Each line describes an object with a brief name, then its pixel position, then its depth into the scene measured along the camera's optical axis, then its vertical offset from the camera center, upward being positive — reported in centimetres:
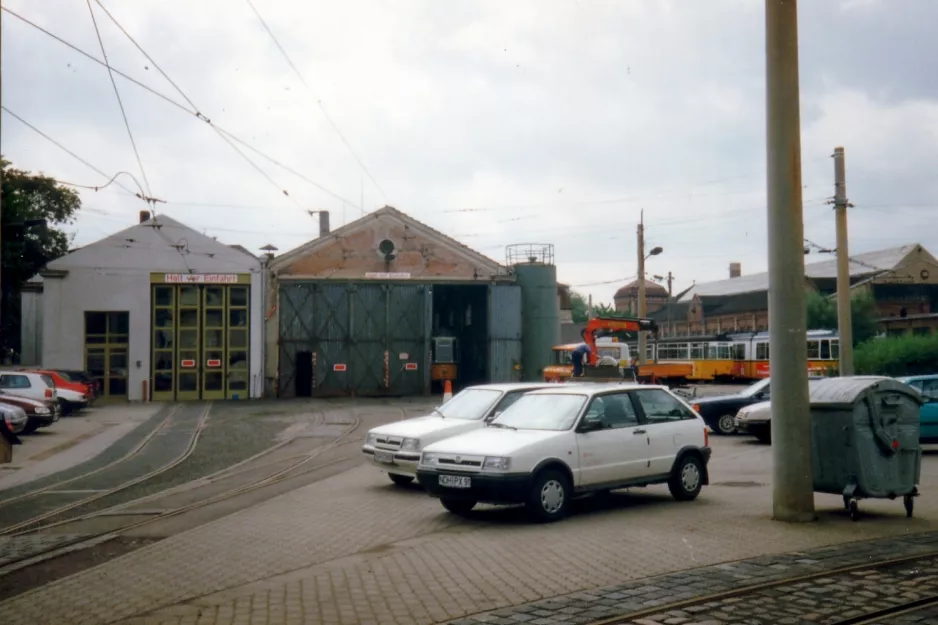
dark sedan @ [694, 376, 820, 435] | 2312 -126
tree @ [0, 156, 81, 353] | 4550 +701
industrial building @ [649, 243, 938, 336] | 7069 +509
